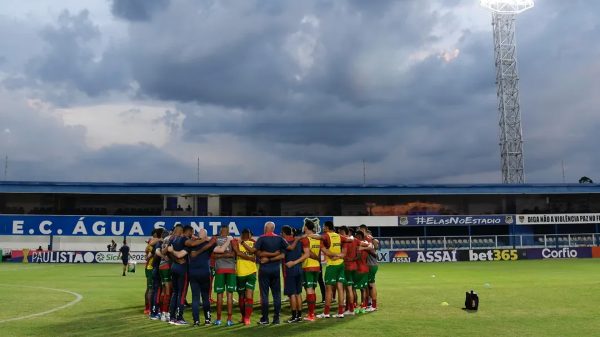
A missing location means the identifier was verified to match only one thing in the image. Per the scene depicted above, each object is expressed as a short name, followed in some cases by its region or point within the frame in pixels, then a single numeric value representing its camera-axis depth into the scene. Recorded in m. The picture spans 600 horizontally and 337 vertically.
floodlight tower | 62.31
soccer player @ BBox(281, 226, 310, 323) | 12.04
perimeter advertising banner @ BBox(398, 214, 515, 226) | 54.38
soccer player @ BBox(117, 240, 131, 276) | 29.19
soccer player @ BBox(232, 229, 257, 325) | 11.83
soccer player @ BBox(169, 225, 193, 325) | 11.99
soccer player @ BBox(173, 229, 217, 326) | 11.73
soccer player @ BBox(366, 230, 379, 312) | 13.95
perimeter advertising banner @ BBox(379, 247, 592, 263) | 45.44
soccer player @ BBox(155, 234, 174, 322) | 12.69
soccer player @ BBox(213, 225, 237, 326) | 11.84
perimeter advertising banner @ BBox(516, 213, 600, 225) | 55.71
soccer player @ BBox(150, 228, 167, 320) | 13.06
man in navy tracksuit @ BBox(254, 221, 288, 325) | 11.71
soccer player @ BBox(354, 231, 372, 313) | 13.50
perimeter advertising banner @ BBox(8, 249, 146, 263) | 43.75
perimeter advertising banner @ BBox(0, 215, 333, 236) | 50.47
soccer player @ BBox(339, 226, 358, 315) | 13.26
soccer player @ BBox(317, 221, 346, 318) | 12.62
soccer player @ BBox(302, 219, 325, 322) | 12.29
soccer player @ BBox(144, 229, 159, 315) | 13.67
